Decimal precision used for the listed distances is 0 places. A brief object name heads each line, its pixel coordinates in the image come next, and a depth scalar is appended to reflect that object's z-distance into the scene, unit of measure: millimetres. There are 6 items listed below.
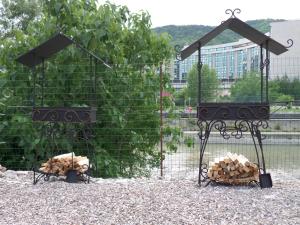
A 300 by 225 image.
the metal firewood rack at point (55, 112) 6652
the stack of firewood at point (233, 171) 6520
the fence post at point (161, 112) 7877
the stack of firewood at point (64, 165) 6984
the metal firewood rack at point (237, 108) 6277
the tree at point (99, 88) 8367
